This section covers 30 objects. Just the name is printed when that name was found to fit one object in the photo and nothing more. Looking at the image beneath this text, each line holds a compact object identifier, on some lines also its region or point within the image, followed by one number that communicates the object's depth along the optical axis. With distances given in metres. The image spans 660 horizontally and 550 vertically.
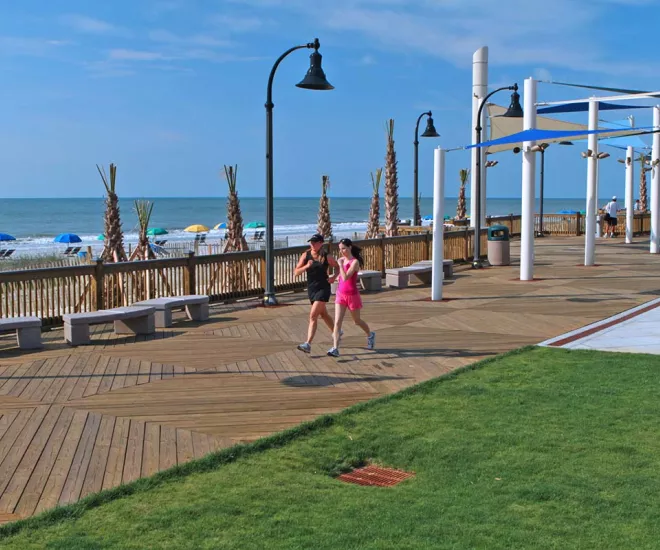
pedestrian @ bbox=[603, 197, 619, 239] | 33.78
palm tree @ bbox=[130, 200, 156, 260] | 19.38
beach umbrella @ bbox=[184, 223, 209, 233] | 51.94
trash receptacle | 22.23
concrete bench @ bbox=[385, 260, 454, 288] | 17.41
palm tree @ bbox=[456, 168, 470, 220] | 39.01
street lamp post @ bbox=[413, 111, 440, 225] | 27.09
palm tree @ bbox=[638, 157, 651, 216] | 47.72
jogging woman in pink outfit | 9.91
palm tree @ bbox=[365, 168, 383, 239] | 30.78
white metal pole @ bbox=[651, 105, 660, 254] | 25.38
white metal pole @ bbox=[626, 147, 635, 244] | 29.98
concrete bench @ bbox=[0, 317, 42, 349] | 10.56
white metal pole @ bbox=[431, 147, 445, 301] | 15.23
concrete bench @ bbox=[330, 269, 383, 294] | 16.69
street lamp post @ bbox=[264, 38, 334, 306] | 14.52
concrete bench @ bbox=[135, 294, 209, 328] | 12.40
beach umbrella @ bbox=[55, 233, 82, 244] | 46.50
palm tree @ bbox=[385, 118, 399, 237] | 30.82
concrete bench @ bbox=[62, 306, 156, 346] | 11.04
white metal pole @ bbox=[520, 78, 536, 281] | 18.39
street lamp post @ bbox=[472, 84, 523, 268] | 19.05
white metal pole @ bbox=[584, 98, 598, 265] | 21.17
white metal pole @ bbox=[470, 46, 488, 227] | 28.09
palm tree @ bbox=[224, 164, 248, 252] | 21.17
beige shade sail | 26.77
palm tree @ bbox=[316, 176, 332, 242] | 29.80
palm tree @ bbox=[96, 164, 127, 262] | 19.48
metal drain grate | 5.66
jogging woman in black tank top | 10.07
